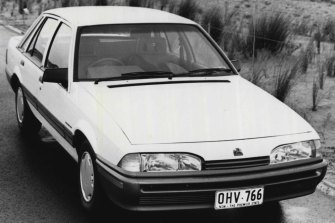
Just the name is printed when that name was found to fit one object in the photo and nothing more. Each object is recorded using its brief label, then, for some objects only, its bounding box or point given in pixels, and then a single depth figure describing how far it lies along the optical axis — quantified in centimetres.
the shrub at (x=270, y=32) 1268
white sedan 442
